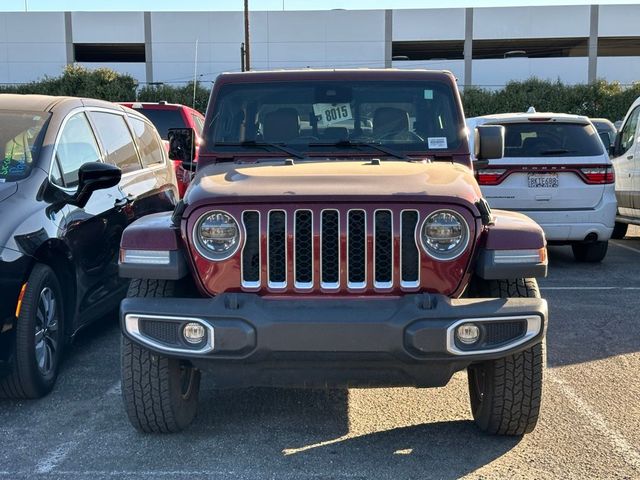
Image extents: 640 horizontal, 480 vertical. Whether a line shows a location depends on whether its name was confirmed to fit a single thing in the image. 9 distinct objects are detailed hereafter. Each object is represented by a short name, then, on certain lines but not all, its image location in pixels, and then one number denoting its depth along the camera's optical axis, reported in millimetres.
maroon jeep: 3109
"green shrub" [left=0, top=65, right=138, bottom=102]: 33594
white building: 38938
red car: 9773
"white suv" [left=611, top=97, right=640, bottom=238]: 9297
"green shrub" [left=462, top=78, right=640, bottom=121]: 32969
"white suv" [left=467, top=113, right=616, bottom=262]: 8023
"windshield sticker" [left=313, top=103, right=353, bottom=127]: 4531
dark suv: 3994
